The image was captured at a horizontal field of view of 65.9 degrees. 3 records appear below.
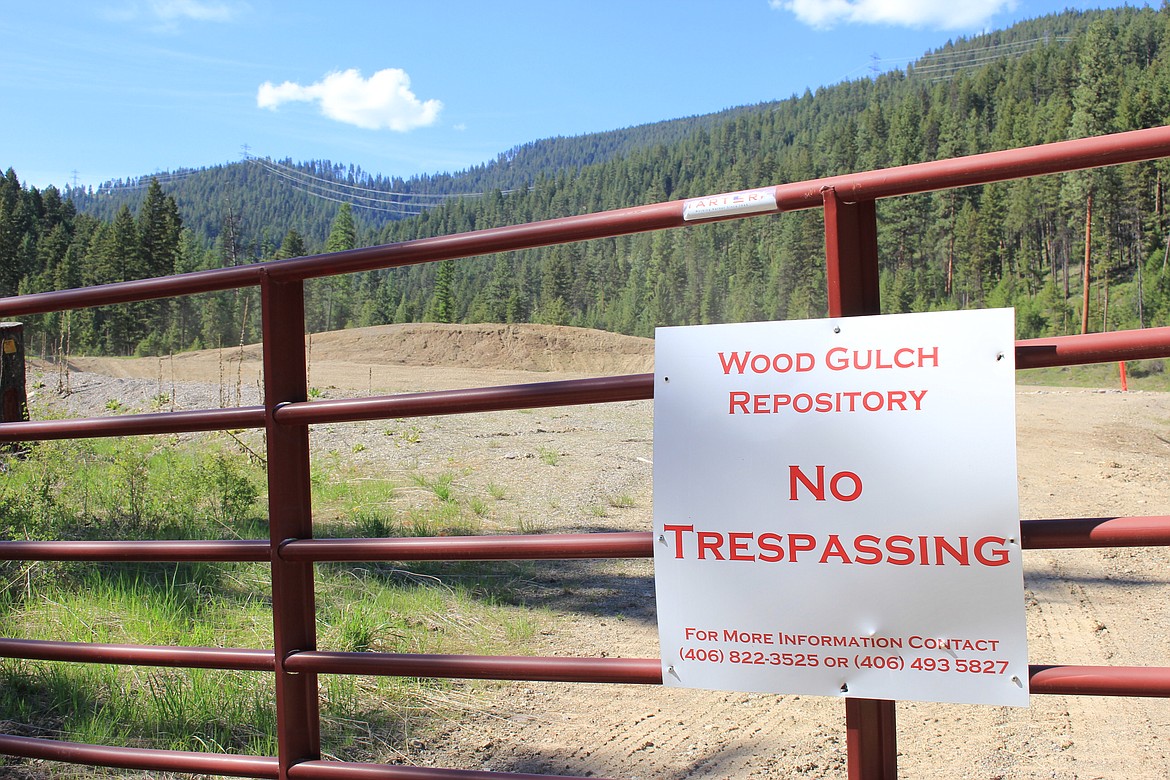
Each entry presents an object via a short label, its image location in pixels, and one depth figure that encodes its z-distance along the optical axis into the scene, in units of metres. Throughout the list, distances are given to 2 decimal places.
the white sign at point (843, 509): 1.56
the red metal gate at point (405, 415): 1.54
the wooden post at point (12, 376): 7.73
